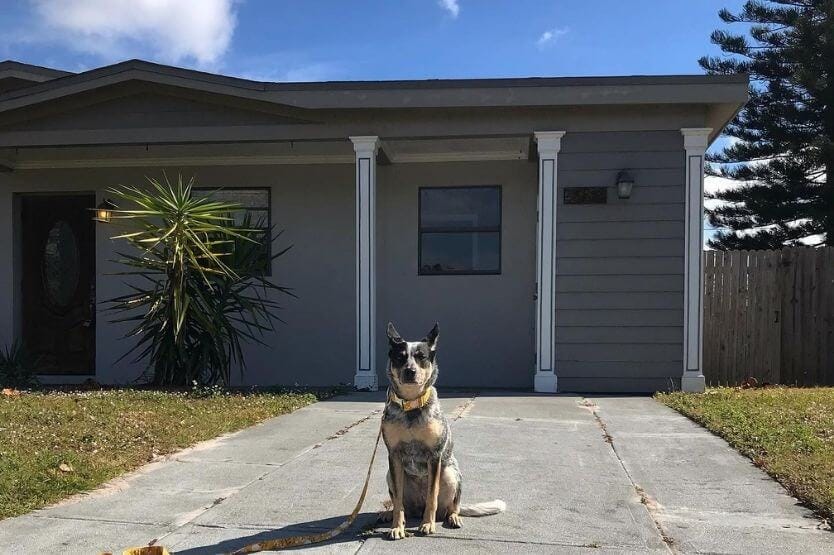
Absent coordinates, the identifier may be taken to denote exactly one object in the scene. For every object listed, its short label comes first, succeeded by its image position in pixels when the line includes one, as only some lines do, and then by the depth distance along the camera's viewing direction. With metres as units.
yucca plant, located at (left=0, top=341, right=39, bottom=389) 9.04
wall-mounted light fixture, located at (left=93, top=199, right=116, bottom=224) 9.34
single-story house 8.50
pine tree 17.58
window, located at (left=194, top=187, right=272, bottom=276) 10.30
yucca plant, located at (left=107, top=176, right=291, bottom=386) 8.06
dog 3.34
